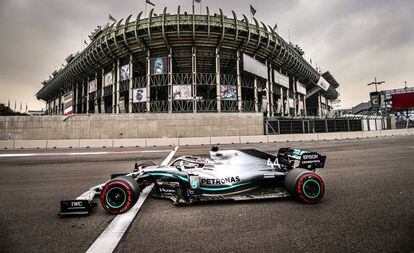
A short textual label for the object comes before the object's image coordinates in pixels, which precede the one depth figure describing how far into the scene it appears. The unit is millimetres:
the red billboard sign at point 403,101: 45719
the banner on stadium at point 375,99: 44319
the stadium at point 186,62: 25703
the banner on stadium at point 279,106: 34369
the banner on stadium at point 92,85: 36138
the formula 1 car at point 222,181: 3164
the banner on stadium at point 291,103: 38962
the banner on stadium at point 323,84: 50781
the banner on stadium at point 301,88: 42875
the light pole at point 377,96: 44250
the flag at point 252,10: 29625
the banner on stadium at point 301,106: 43812
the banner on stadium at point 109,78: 30881
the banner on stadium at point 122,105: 27500
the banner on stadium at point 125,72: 28609
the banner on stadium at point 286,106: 37375
